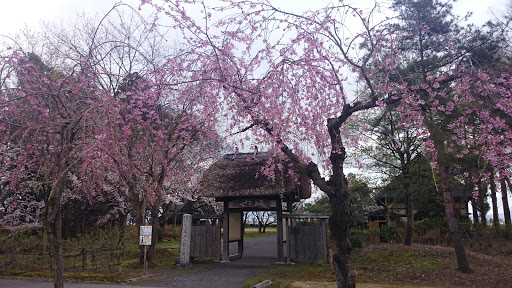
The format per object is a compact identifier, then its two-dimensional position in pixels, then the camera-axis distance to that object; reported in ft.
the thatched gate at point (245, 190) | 45.09
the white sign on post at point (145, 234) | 35.78
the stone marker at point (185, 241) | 43.70
